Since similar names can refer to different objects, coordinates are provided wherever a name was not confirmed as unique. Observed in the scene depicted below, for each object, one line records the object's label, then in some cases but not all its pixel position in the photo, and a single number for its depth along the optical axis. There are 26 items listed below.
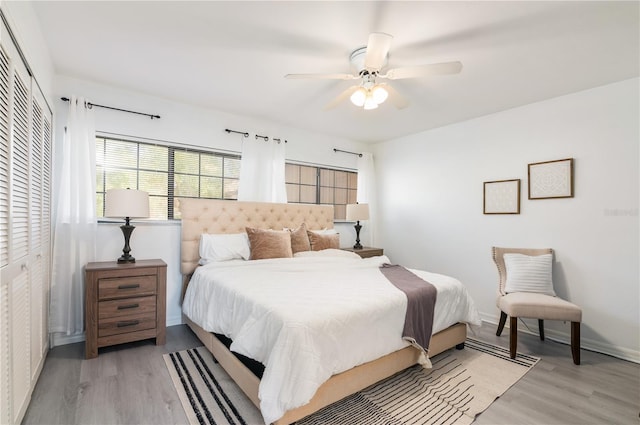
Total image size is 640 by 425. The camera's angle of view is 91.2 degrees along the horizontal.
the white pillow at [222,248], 3.30
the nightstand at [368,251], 4.61
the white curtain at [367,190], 5.23
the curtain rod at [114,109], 2.98
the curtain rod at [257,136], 3.93
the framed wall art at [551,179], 3.22
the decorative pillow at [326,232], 4.18
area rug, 1.93
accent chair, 2.70
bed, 1.82
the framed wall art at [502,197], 3.62
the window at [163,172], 3.28
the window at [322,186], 4.67
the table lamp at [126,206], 2.82
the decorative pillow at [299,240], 3.82
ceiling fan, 2.00
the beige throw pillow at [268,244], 3.40
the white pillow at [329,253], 3.68
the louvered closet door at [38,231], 2.04
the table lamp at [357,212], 4.73
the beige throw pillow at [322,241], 3.99
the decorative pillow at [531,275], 3.12
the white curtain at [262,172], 4.02
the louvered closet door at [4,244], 1.45
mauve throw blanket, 2.27
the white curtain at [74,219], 2.87
